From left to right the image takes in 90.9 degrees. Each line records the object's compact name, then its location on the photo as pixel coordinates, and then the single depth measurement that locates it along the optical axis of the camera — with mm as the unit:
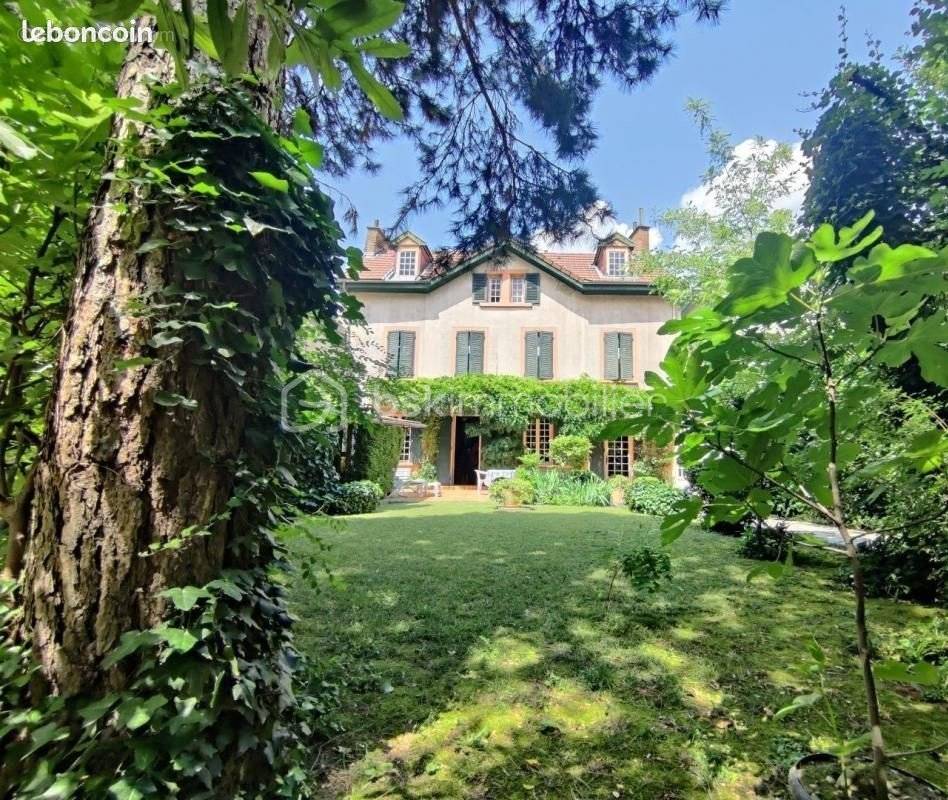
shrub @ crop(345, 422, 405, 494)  11594
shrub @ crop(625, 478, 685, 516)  9875
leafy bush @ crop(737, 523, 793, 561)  5496
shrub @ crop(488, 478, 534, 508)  11516
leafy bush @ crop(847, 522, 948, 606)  3764
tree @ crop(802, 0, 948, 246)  3289
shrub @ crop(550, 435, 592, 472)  13883
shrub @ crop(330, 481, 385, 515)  9500
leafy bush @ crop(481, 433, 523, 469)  15398
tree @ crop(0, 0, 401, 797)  1108
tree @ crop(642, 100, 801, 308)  11789
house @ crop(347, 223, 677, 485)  16188
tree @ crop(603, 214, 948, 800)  902
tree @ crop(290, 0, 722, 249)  3625
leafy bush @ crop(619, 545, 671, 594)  2895
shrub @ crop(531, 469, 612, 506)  12211
